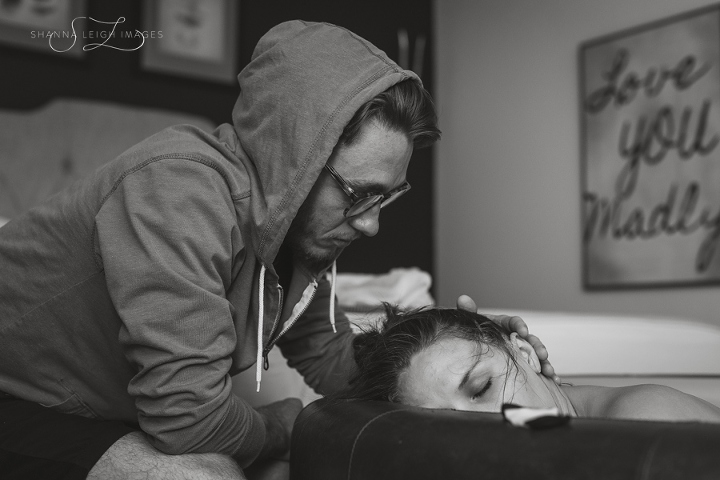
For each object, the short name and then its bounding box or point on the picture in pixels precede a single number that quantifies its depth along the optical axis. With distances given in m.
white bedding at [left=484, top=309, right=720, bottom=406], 2.01
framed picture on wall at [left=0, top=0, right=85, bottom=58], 3.28
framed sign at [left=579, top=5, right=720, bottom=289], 3.45
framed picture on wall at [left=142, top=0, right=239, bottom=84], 3.70
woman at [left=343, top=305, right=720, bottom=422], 1.02
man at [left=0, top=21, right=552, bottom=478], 1.12
